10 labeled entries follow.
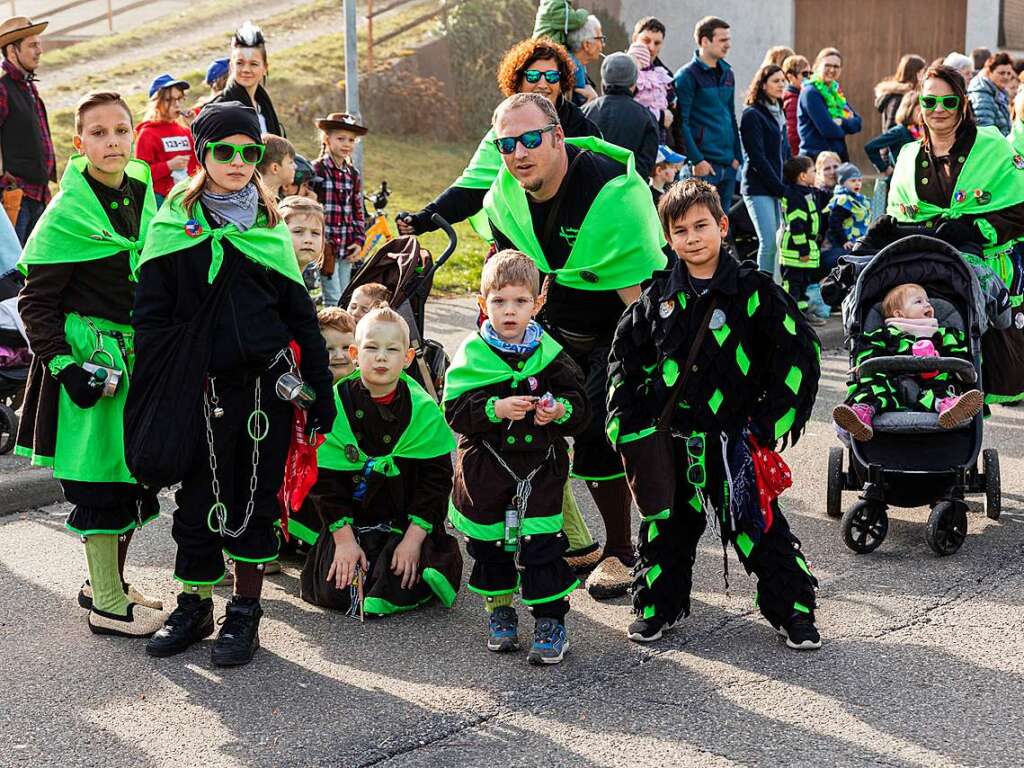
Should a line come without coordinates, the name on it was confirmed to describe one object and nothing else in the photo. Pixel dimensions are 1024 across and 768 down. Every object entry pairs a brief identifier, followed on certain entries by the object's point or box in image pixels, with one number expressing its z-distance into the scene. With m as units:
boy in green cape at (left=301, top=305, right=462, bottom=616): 5.70
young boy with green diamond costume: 5.11
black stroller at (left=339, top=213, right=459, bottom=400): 6.49
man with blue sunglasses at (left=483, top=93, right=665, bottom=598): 5.64
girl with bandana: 5.03
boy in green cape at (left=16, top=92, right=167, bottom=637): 5.24
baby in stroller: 6.35
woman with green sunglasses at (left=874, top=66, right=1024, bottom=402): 7.01
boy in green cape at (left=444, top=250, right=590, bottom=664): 5.18
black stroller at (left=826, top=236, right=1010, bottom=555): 6.30
